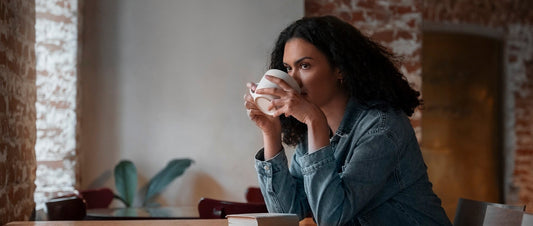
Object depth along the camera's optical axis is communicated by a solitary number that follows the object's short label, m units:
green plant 4.17
